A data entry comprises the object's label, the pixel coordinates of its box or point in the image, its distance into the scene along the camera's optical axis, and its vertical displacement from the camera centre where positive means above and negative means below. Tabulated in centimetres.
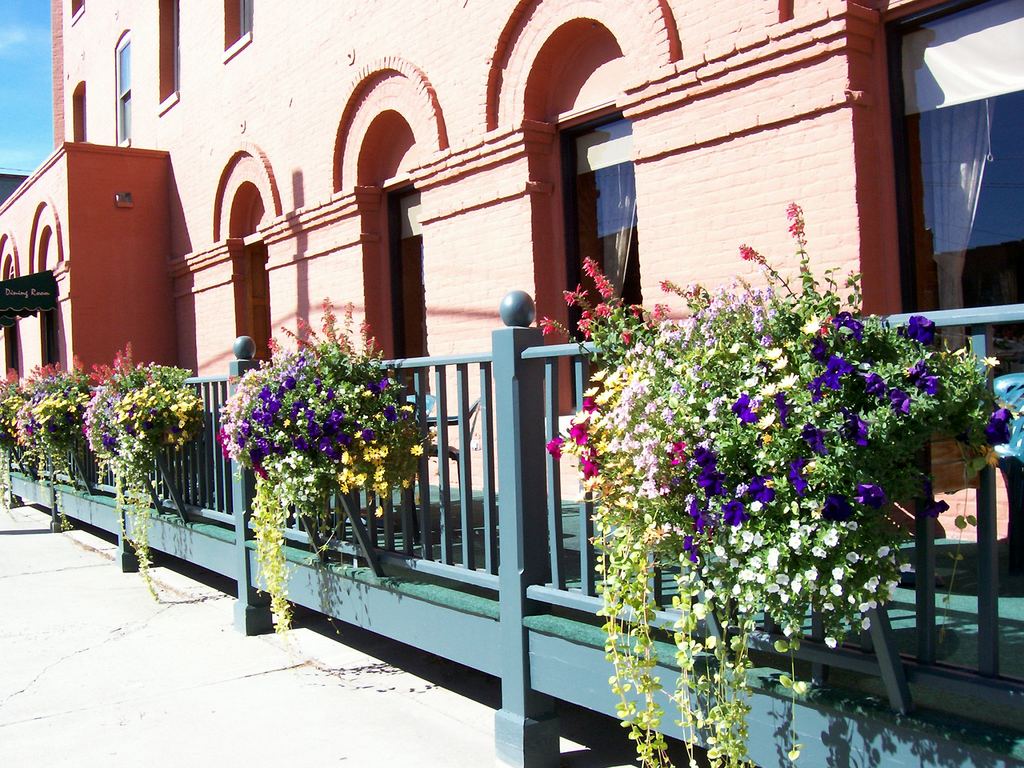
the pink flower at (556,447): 318 -15
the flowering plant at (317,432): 445 -10
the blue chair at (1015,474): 346 -35
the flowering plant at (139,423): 660 -3
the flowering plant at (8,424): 1084 +0
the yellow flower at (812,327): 240 +16
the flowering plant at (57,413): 874 +8
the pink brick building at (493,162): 520 +182
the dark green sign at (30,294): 1431 +190
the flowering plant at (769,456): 233 -16
